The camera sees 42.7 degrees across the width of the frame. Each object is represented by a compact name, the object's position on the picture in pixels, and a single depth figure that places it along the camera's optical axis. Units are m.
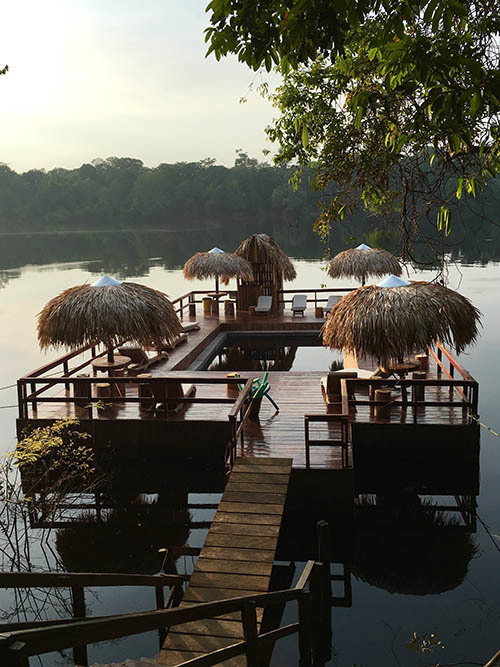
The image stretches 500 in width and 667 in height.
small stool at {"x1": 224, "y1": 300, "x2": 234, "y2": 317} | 21.58
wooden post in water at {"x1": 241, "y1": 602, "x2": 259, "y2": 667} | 3.91
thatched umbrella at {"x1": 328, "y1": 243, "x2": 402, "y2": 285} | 21.47
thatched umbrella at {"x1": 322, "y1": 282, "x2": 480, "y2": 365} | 9.84
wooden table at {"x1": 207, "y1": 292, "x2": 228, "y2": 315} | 21.67
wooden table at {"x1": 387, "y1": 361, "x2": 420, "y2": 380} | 10.75
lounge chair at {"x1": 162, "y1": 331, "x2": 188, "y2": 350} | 16.27
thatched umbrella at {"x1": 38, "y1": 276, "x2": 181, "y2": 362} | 10.84
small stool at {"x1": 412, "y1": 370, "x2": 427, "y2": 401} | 9.51
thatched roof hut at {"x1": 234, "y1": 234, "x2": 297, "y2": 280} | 21.73
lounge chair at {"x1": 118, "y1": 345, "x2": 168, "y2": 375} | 13.27
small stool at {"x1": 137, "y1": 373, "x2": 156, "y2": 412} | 10.32
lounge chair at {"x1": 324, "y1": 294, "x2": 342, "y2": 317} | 20.47
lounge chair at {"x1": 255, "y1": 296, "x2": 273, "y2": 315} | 21.27
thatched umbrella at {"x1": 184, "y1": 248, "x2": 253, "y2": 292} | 20.55
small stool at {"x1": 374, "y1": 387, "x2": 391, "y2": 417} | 9.85
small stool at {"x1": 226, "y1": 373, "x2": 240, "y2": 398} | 11.43
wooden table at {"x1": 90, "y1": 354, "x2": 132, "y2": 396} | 11.09
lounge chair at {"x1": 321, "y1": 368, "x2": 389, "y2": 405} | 10.66
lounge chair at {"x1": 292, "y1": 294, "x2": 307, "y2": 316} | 21.02
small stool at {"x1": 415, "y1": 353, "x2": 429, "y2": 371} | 13.12
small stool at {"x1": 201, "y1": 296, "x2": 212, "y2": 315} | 21.77
